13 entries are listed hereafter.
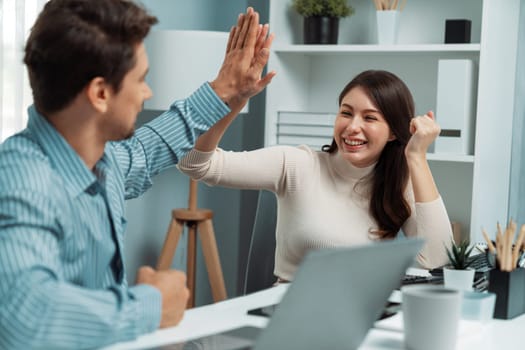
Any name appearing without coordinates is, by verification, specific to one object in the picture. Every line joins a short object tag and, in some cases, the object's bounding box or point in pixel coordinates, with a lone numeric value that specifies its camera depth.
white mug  2.06
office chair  3.00
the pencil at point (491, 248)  2.39
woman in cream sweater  3.00
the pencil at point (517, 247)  2.37
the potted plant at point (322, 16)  3.75
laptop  1.86
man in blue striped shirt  1.97
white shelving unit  3.48
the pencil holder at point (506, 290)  2.36
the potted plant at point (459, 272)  2.43
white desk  2.14
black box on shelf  3.56
